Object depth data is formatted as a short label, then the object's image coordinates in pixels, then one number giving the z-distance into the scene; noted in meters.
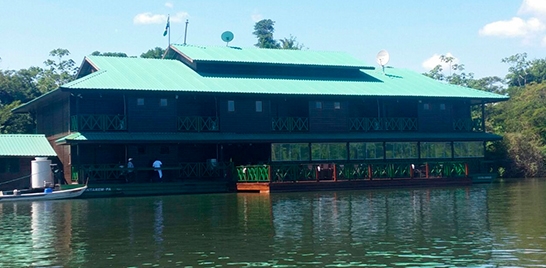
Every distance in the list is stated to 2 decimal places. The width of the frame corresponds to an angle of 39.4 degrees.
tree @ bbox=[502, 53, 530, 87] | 106.88
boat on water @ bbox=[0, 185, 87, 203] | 33.28
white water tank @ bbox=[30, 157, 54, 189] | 37.12
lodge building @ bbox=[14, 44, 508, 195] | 38.19
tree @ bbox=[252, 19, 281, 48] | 95.81
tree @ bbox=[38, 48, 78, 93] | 69.33
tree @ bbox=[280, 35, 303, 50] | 93.94
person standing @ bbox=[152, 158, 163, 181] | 38.22
